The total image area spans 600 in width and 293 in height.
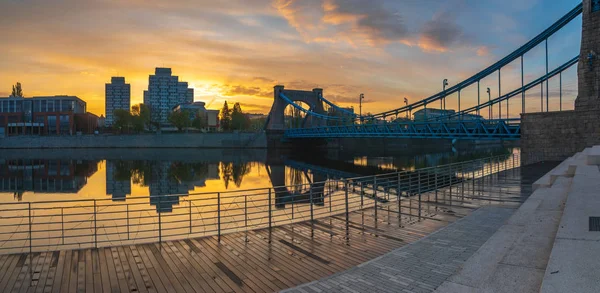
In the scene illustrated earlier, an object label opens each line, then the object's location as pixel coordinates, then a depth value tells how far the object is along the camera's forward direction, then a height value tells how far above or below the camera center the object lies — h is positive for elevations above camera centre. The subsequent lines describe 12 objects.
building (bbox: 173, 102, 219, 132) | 118.81 +7.61
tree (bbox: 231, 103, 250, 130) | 99.75 +6.13
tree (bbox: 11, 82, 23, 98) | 126.81 +17.29
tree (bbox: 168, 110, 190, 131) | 95.69 +5.60
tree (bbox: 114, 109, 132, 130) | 101.88 +6.10
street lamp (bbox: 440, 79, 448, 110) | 42.33 +4.36
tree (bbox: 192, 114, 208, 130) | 105.69 +5.27
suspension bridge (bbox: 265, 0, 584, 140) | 26.19 +3.16
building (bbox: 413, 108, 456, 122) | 116.39 +8.70
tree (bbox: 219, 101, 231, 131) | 102.86 +6.39
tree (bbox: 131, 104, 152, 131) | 100.56 +6.60
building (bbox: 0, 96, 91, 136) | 104.54 +7.05
